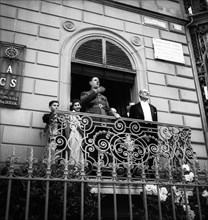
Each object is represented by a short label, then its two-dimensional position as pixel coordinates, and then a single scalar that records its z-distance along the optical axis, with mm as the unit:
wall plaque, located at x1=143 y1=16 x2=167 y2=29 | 10023
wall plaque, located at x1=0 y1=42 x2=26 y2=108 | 7242
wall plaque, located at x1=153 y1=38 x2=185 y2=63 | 9562
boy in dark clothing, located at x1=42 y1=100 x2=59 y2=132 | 6717
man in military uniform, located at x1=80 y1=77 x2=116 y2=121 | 6949
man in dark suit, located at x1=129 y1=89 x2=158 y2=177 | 6895
